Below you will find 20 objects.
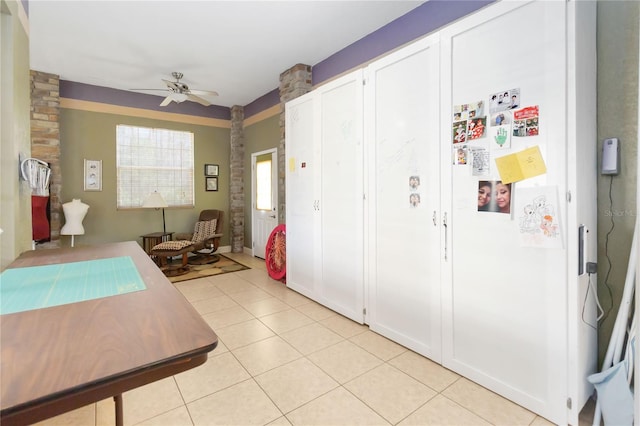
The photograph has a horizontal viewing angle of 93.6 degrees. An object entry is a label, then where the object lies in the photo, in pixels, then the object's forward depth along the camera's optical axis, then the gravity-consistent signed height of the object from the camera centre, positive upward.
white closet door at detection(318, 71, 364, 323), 2.97 +0.10
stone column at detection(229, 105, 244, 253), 6.51 +0.56
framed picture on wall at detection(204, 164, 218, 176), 6.35 +0.80
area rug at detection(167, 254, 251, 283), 4.73 -1.07
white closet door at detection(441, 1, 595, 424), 1.67 -0.25
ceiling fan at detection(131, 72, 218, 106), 4.16 +1.62
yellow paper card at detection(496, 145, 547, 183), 1.72 +0.23
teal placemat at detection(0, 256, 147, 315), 1.23 -0.36
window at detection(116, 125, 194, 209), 5.51 +0.82
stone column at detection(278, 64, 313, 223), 4.45 +1.76
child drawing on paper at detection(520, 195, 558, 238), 1.68 -0.08
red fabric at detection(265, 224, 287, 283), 4.44 -0.87
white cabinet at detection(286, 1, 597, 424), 1.66 -0.03
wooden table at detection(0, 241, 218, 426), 0.70 -0.40
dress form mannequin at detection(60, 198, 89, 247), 4.66 -0.14
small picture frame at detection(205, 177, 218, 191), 6.38 +0.51
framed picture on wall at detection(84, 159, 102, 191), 5.16 +0.58
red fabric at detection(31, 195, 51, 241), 4.34 -0.16
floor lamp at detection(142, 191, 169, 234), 5.30 +0.10
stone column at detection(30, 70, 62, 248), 4.54 +1.20
